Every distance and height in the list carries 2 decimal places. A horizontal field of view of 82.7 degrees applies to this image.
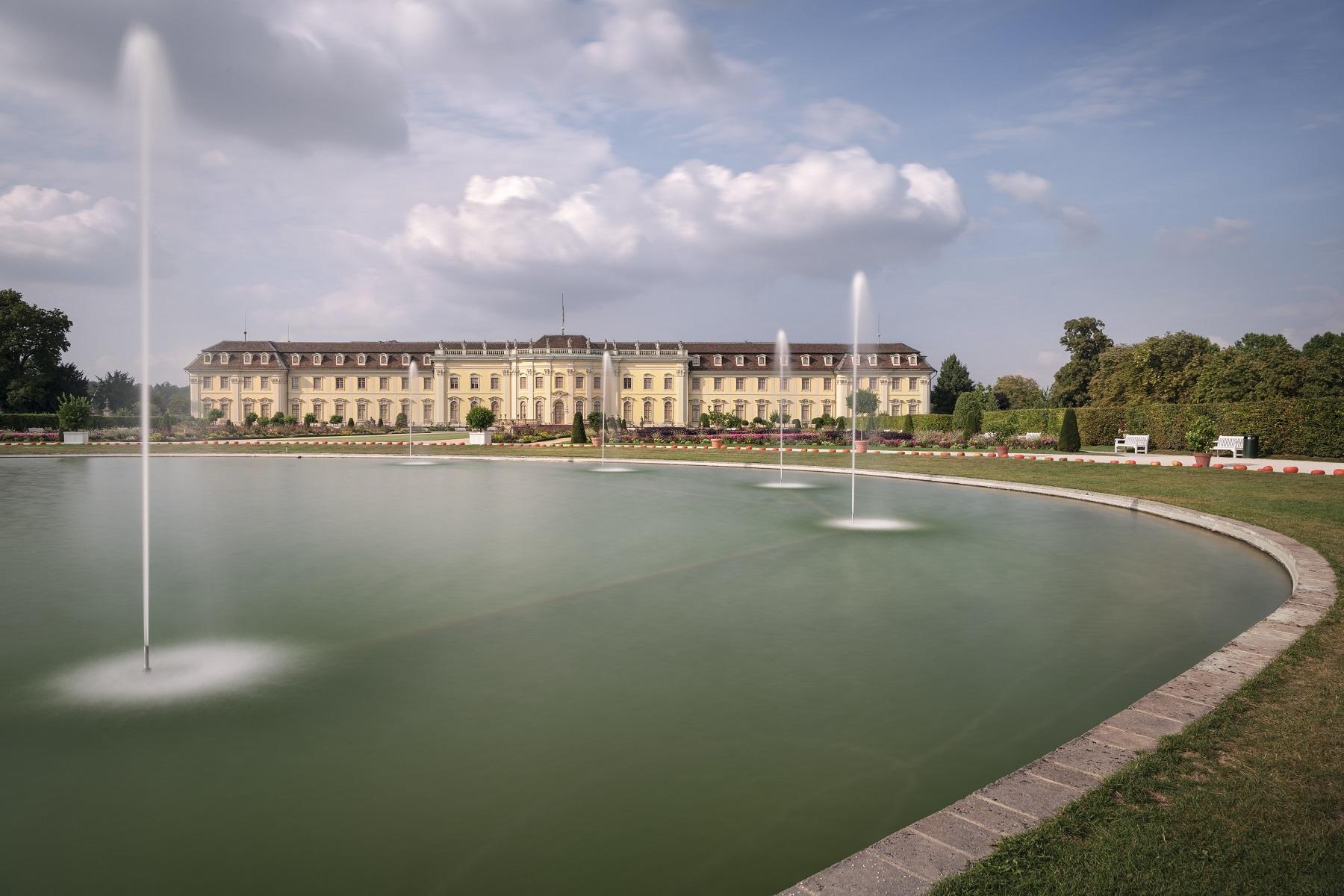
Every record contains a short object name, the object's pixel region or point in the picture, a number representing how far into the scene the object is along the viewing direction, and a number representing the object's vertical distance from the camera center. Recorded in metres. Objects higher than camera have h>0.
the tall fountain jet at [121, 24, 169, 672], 5.85 +0.45
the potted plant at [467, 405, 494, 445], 40.91 +0.15
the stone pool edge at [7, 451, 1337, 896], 2.68 -1.52
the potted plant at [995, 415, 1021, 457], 37.17 -0.02
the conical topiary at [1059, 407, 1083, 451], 30.52 -0.17
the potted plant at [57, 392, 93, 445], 38.12 +0.14
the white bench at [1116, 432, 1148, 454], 28.77 -0.49
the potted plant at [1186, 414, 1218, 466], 27.34 -0.13
